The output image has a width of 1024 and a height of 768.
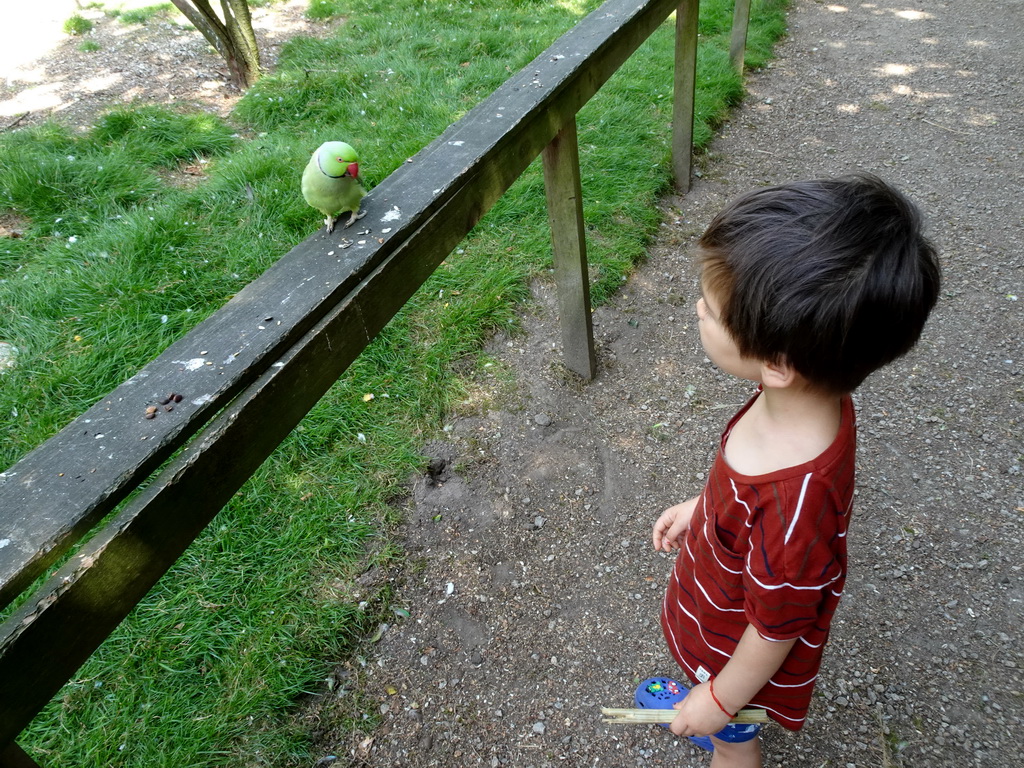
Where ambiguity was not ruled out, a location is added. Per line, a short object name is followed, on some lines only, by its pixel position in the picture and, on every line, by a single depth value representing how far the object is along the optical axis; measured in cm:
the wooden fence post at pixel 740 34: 509
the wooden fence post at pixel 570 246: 241
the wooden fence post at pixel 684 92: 359
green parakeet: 149
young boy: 102
